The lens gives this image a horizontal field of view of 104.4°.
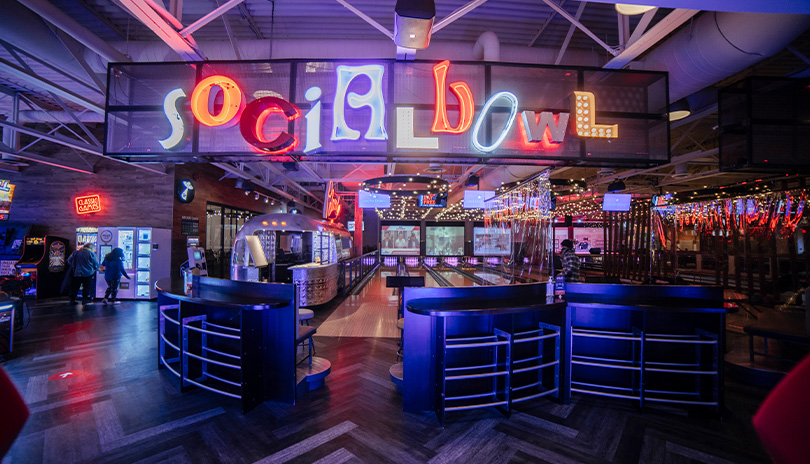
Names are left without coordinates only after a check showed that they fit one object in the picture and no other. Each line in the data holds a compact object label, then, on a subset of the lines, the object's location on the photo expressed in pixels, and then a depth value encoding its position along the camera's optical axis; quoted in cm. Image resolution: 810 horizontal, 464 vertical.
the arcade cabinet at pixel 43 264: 841
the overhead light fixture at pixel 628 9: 281
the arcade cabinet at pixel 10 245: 859
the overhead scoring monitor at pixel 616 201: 1012
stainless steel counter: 746
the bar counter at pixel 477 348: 318
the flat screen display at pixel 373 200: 1090
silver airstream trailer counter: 641
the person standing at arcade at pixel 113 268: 802
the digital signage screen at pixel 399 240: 2161
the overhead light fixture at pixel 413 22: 254
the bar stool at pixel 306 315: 406
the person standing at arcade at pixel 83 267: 784
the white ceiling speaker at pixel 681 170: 898
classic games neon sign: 921
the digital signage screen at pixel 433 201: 1077
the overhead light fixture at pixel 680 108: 443
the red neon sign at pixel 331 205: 1248
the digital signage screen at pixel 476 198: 991
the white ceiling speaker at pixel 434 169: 1059
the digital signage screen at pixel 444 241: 2220
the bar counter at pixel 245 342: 333
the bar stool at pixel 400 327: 365
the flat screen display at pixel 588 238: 2069
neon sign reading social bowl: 377
